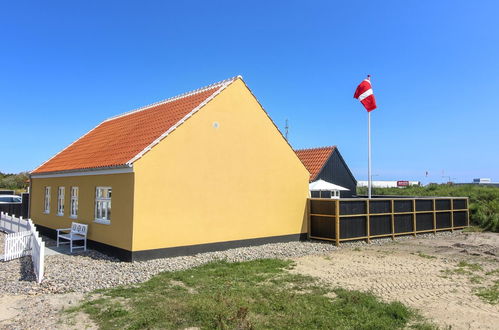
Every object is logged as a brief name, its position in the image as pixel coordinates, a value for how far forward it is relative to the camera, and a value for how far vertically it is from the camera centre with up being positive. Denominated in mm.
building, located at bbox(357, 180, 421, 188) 76606 +781
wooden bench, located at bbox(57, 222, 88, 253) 13363 -1873
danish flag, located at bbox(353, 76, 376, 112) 20156 +4989
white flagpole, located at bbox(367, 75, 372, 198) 19753 +1770
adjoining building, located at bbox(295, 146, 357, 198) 26672 +1464
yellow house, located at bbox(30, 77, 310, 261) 11766 +108
